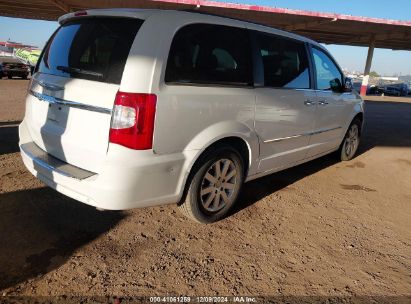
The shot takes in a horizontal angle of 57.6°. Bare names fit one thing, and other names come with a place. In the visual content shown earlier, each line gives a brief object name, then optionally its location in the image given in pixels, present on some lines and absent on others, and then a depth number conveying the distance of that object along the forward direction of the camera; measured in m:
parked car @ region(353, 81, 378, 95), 38.26
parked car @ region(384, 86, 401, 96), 36.42
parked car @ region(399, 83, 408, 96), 36.99
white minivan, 2.82
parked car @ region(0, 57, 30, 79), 22.27
